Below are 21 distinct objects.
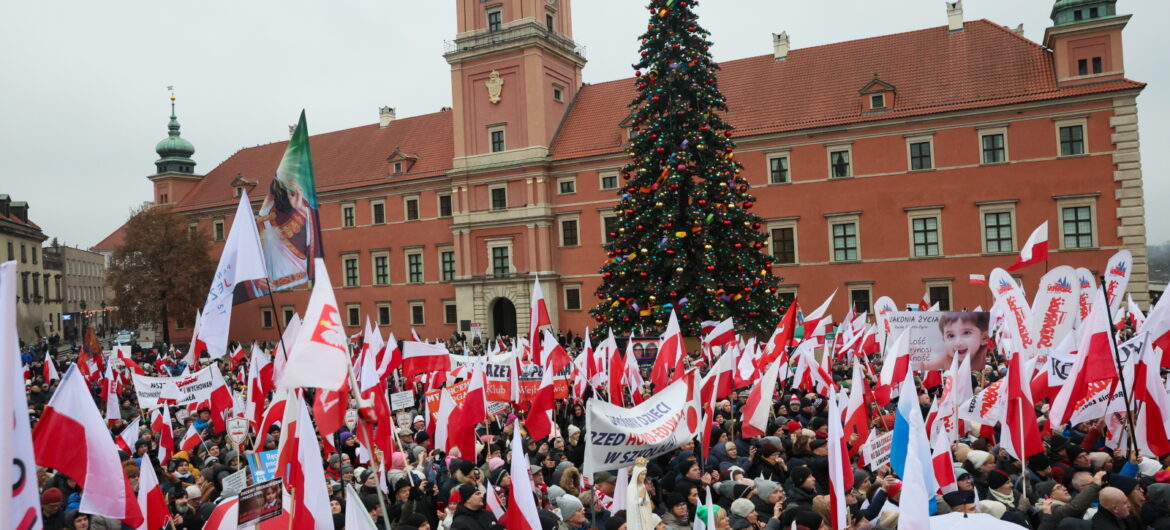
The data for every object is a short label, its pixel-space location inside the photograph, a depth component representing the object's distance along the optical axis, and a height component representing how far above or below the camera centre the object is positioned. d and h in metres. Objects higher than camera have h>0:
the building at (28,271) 59.28 +2.46
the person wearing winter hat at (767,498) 8.05 -2.07
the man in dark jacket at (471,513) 7.51 -1.95
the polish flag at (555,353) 15.20 -1.28
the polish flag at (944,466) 8.19 -1.89
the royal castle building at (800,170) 34.19 +4.39
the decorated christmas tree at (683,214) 25.91 +1.65
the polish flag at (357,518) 6.05 -1.54
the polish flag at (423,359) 16.02 -1.32
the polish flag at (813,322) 19.20 -1.28
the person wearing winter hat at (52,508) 8.52 -1.91
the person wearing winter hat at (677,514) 7.88 -2.13
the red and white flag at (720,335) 18.12 -1.33
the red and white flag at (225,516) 6.97 -1.71
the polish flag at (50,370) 20.97 -1.52
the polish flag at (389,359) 16.62 -1.40
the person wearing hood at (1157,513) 6.84 -2.03
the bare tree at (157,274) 51.16 +1.46
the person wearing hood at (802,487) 8.48 -2.14
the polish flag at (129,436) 11.44 -1.72
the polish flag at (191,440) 13.27 -2.11
